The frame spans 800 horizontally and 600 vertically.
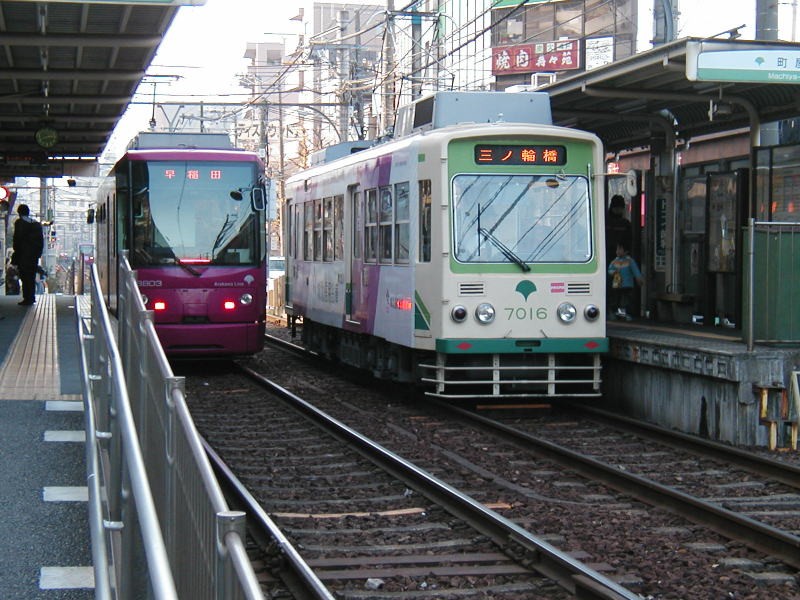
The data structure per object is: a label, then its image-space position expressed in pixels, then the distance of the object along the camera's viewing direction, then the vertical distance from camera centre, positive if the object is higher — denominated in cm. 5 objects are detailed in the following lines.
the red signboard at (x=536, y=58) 4706 +767
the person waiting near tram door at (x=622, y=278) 1659 -41
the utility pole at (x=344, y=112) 3054 +426
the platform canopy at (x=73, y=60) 1406 +282
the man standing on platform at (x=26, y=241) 2288 +29
